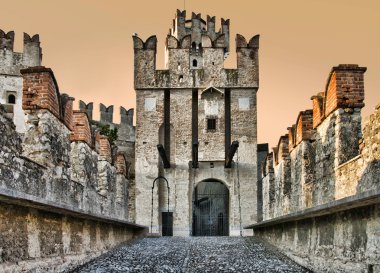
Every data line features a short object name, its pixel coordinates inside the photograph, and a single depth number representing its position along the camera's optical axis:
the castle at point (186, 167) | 7.59
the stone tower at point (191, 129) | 26.88
